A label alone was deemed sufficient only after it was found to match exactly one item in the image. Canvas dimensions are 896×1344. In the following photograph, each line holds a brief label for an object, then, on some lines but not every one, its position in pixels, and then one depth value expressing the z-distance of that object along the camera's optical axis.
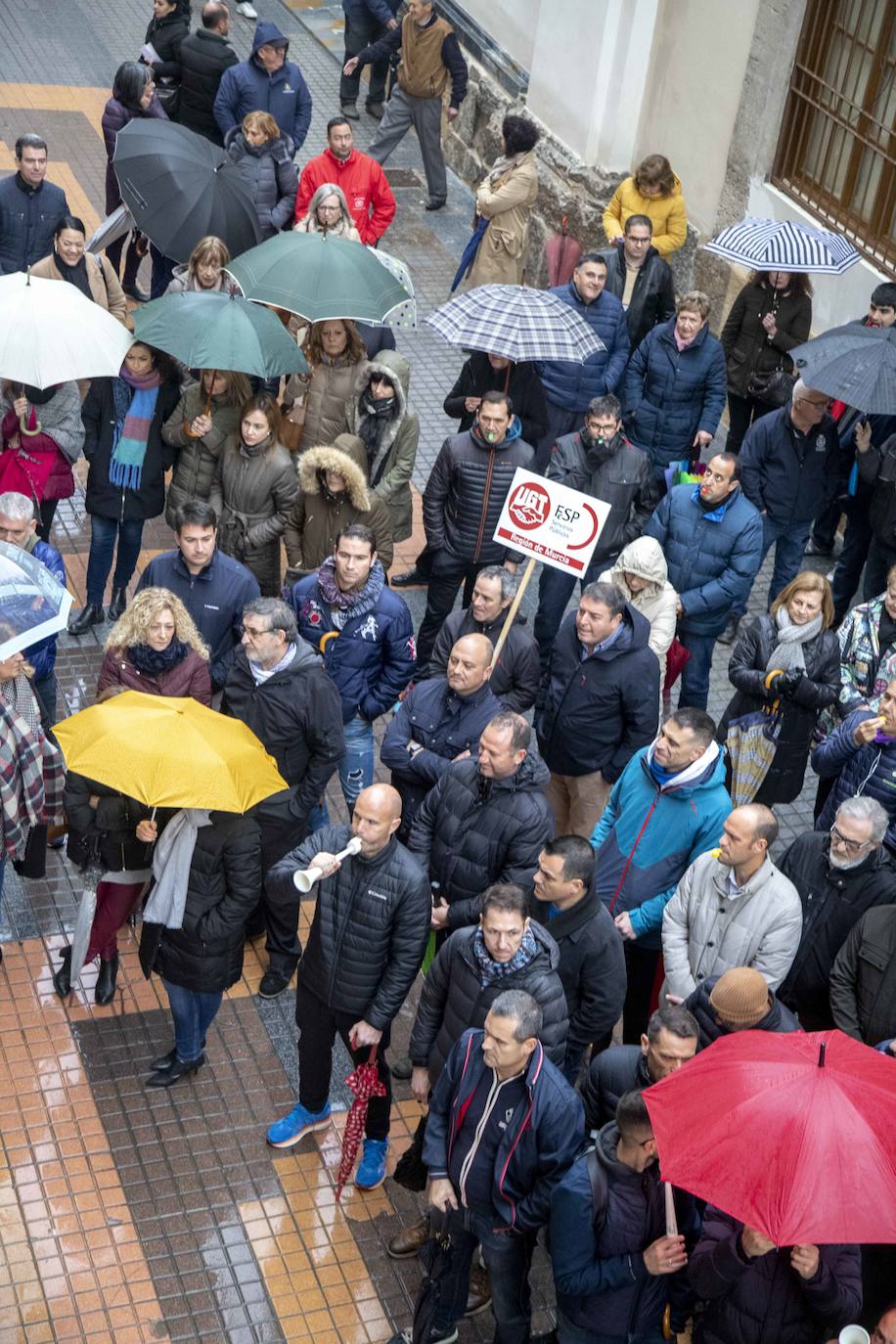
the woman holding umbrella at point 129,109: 25.33
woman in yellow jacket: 24.34
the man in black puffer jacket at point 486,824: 13.78
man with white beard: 13.46
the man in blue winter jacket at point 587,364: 21.25
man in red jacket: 24.97
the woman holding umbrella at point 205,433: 18.67
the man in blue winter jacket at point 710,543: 18.11
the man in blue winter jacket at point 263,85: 26.34
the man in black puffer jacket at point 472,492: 18.53
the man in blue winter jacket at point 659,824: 14.08
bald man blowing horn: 12.91
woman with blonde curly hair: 14.90
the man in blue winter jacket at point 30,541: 15.75
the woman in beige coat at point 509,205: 25.09
